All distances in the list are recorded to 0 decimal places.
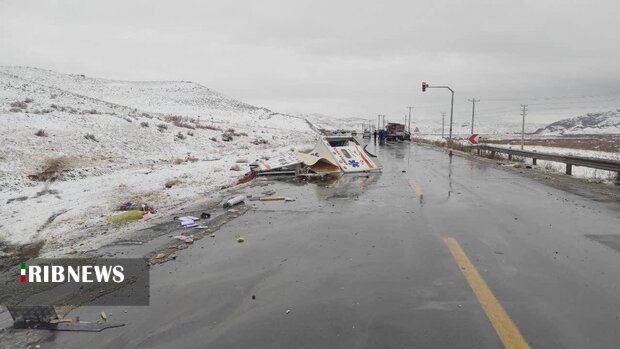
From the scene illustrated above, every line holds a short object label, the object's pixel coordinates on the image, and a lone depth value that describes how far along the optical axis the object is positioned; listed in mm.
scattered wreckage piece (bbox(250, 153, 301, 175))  16141
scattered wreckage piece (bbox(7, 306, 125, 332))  3670
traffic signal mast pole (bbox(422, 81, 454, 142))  40475
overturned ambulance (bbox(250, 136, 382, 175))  16219
